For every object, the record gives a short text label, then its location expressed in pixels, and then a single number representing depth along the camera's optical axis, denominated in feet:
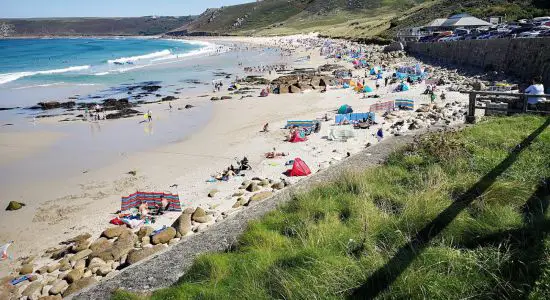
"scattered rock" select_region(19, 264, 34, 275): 25.55
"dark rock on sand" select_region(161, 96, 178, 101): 86.42
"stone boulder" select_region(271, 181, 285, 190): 34.42
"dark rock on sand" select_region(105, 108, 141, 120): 70.64
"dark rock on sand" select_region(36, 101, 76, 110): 82.43
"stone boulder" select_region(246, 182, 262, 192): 35.09
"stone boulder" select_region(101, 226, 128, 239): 29.12
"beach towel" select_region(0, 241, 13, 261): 27.63
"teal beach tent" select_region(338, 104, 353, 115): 60.00
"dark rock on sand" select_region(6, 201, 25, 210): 34.96
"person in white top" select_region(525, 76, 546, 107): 37.35
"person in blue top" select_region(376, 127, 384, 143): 46.10
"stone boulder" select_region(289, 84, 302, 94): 86.89
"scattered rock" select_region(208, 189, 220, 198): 35.14
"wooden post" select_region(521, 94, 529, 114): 35.68
